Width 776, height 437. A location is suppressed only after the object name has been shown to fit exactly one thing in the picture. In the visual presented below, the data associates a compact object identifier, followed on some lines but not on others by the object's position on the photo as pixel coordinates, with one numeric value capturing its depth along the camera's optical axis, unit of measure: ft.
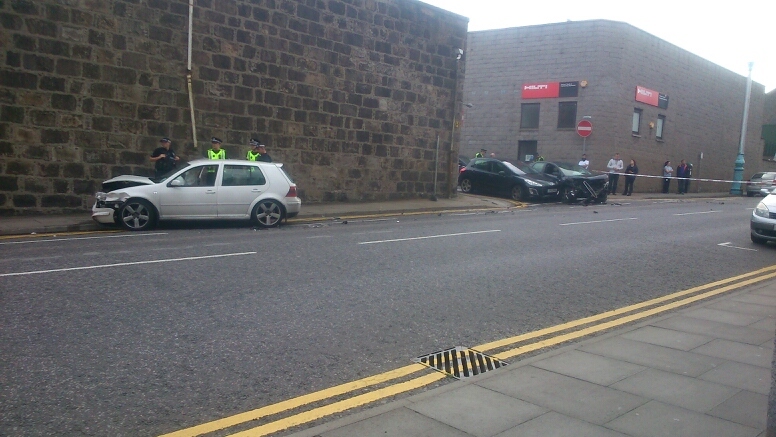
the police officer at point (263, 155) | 52.90
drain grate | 17.06
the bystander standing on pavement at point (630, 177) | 97.10
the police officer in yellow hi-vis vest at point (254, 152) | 52.26
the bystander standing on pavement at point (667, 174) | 112.06
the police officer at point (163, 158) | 48.80
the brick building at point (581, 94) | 99.91
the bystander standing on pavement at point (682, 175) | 114.01
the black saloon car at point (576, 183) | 76.18
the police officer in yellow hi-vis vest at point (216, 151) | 50.60
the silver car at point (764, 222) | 42.16
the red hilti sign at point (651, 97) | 106.11
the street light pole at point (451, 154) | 74.49
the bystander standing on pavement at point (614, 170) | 95.76
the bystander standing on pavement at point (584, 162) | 91.91
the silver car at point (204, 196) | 41.93
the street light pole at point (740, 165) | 114.83
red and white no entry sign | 93.45
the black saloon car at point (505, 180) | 75.56
